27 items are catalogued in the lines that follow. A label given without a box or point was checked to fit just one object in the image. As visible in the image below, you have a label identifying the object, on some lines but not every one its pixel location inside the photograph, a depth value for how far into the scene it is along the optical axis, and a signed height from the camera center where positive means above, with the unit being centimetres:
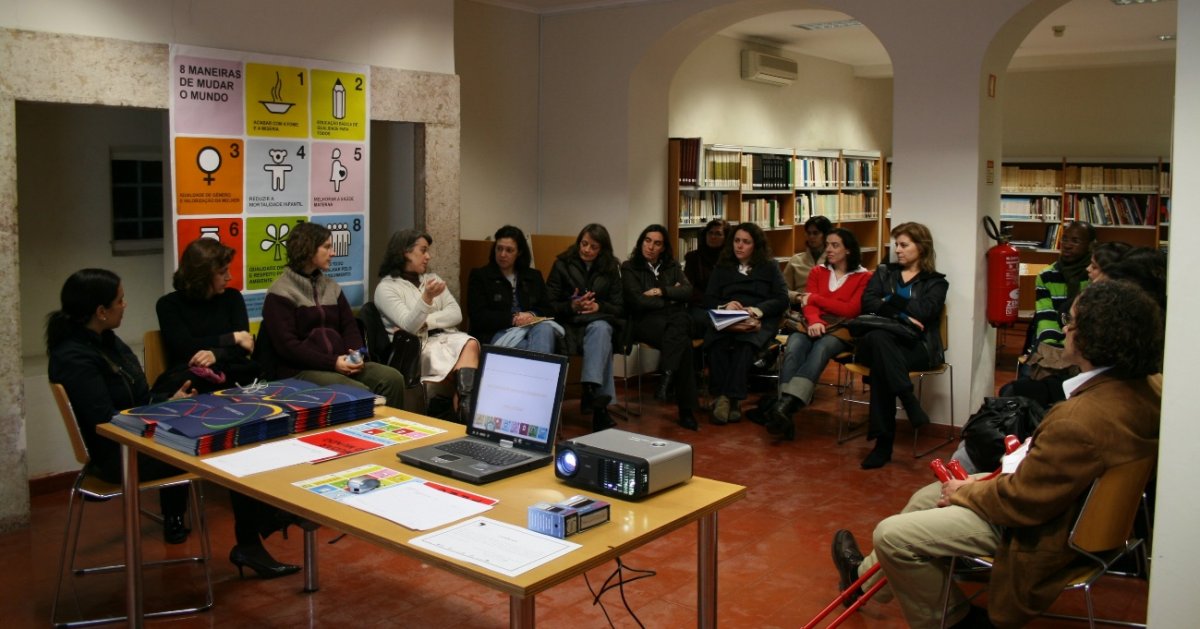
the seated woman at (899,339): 609 -53
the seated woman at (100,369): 384 -50
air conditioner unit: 1027 +178
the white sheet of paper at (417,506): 261 -69
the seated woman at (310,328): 513 -44
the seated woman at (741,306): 697 -42
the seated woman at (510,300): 654 -37
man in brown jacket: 292 -60
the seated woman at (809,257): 824 -10
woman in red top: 650 -48
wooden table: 229 -70
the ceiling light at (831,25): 956 +205
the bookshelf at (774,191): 842 +52
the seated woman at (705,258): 789 -11
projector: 273 -59
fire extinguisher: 661 -22
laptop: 304 -56
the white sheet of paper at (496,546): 232 -71
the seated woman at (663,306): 690 -43
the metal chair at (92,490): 376 -94
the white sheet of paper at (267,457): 308 -67
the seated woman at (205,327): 466 -41
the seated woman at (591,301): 670 -39
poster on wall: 521 +44
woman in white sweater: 581 -40
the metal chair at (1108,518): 294 -77
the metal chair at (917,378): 630 -89
